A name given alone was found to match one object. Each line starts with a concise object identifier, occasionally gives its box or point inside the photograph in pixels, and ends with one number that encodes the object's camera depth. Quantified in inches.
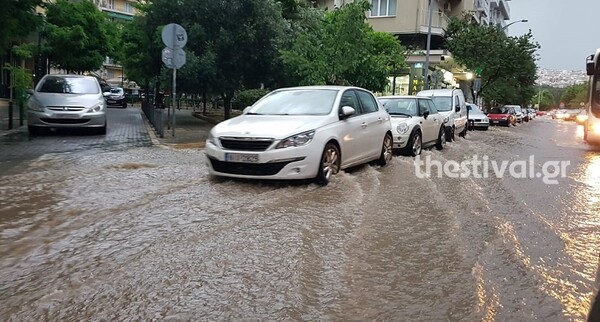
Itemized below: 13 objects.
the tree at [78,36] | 1087.6
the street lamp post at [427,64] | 1145.7
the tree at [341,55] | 655.8
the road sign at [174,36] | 498.3
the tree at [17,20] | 441.1
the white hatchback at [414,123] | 471.2
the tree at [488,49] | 1515.7
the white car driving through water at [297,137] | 287.1
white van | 681.0
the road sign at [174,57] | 500.4
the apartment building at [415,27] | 1472.7
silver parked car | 510.6
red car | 1454.2
